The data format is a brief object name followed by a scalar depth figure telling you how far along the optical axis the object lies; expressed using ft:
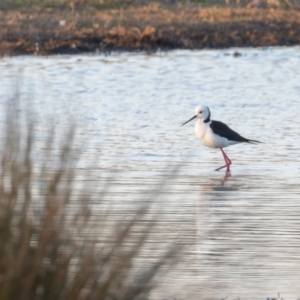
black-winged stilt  76.43
